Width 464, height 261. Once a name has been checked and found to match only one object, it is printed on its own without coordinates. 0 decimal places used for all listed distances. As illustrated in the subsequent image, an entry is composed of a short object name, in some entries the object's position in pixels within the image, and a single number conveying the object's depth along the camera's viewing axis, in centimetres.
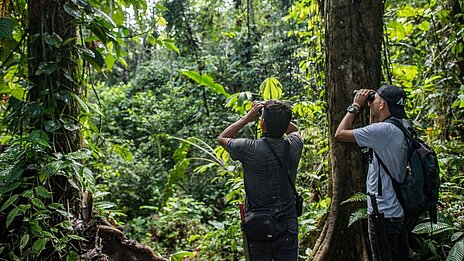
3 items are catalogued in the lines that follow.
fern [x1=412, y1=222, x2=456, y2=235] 288
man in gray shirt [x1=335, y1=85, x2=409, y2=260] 263
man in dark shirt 279
